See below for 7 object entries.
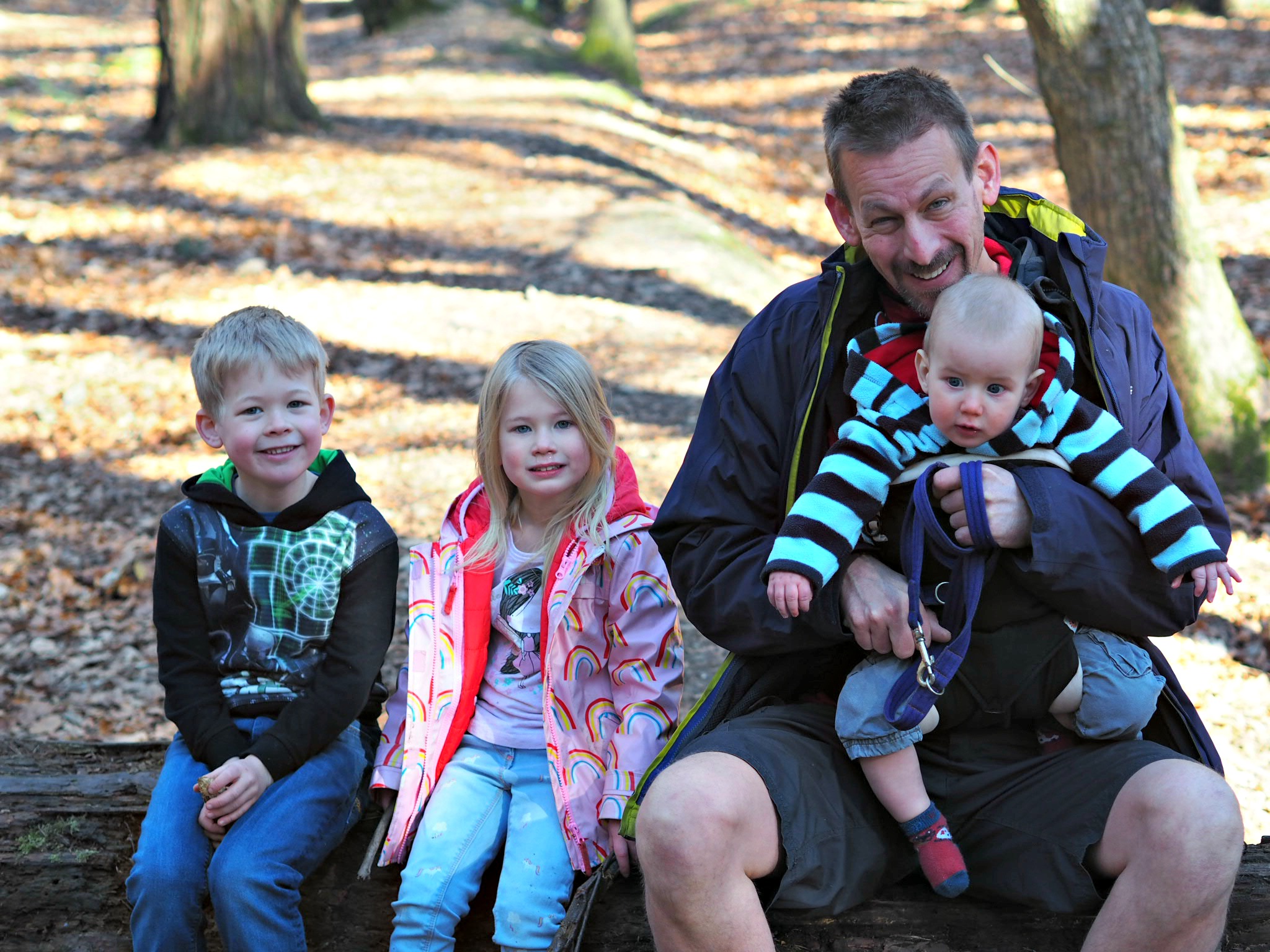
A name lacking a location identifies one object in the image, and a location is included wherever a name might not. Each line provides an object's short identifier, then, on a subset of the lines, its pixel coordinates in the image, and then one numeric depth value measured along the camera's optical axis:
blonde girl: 2.98
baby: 2.60
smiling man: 2.43
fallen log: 2.84
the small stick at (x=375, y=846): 3.00
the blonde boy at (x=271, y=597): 3.02
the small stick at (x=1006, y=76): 6.34
